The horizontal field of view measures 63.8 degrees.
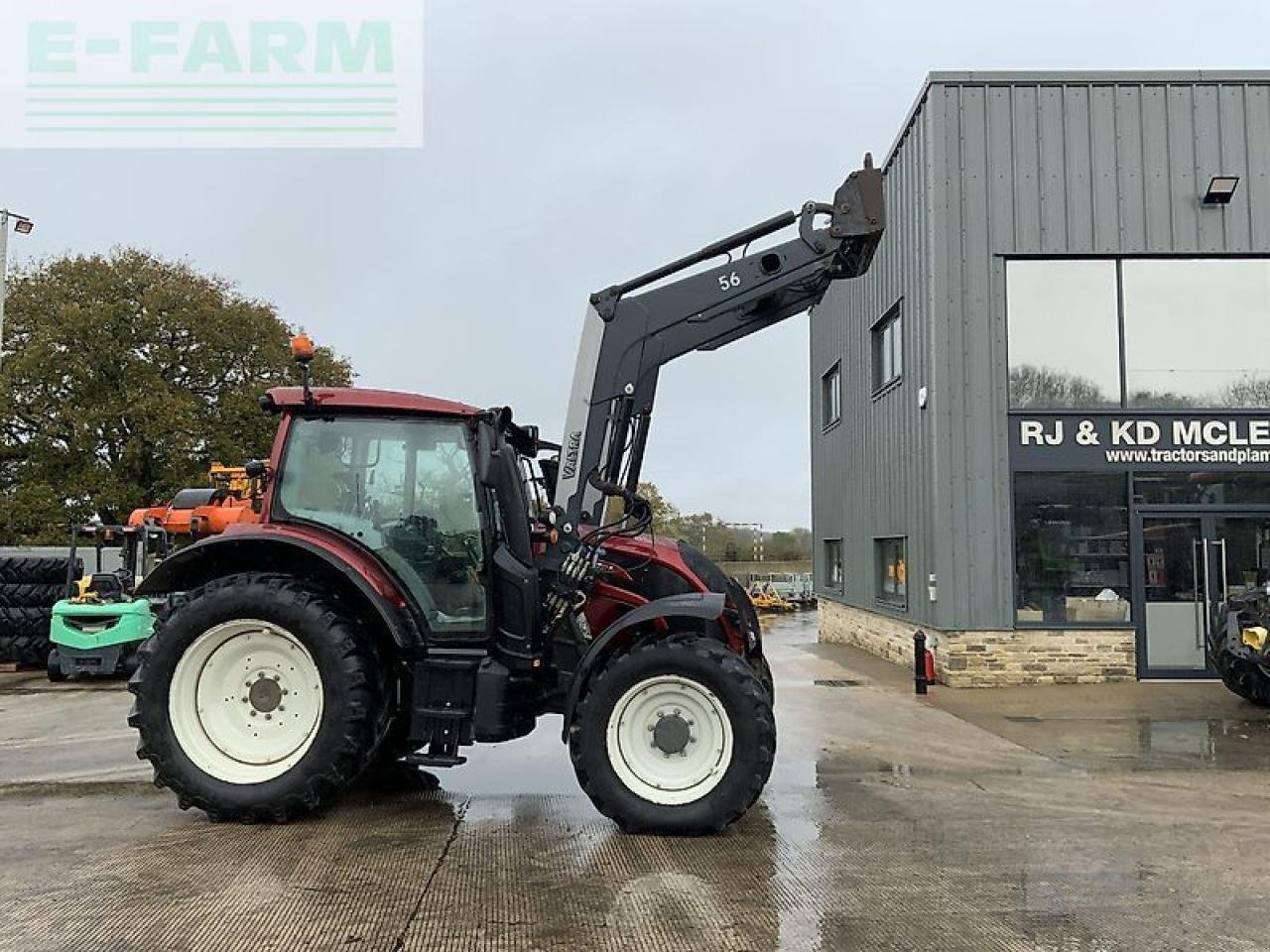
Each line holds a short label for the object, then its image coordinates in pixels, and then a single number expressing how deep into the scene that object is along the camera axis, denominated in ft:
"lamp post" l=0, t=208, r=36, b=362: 63.72
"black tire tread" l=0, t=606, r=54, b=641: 50.44
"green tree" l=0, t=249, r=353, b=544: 86.02
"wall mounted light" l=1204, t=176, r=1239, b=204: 40.55
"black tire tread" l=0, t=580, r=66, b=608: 50.83
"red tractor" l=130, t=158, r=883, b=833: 18.57
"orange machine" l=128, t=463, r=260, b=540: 45.65
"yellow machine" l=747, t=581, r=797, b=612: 121.08
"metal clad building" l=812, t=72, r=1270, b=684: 40.96
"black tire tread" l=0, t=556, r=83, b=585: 51.55
